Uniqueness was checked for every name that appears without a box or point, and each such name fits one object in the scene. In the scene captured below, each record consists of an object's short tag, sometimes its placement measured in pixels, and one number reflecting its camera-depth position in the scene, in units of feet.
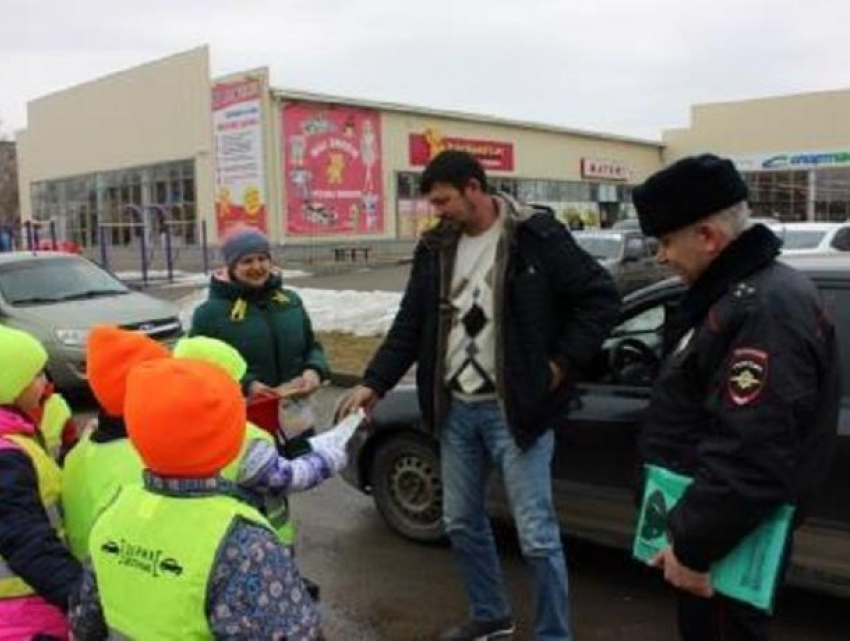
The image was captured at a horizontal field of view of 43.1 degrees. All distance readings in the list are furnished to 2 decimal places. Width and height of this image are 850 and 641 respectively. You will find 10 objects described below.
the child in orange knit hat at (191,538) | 6.56
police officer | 7.51
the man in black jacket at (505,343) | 12.35
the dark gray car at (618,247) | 50.29
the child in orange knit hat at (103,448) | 8.82
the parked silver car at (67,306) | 34.65
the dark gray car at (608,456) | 13.47
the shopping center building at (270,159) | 102.58
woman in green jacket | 14.19
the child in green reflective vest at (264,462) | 10.02
